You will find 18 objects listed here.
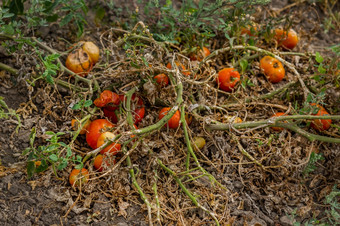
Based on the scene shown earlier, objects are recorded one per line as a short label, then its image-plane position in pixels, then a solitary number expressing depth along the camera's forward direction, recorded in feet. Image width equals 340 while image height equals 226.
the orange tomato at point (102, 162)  7.09
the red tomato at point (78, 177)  7.12
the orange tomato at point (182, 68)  8.39
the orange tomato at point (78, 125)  7.66
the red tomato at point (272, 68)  9.40
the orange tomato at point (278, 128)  8.60
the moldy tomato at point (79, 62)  8.61
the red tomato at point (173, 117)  7.93
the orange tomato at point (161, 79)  8.21
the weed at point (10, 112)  7.16
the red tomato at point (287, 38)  10.28
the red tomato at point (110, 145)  7.32
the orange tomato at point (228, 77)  8.89
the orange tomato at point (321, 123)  8.53
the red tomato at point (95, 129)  7.57
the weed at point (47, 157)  6.66
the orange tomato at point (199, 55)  9.49
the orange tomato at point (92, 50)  8.98
